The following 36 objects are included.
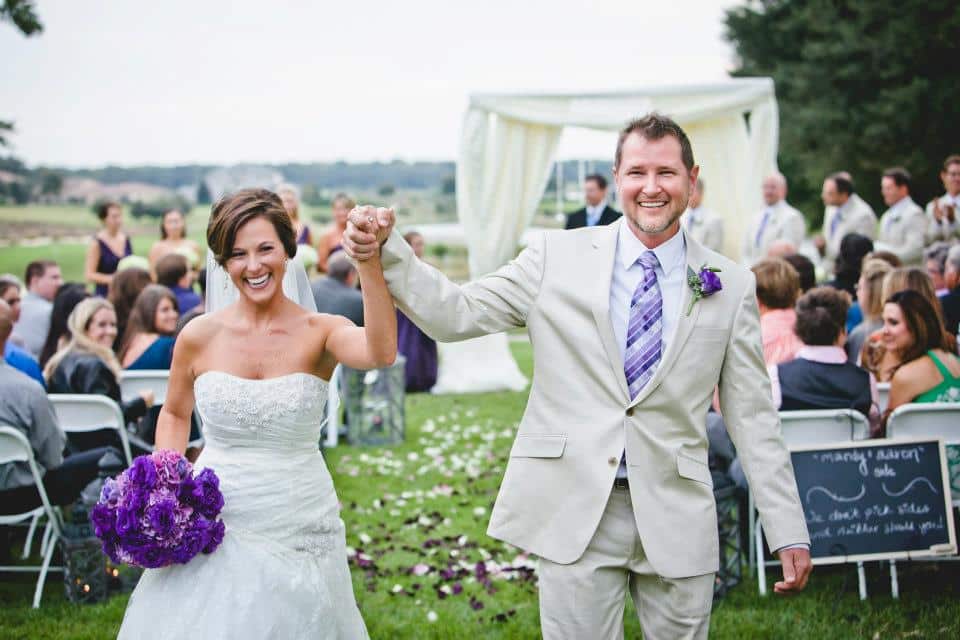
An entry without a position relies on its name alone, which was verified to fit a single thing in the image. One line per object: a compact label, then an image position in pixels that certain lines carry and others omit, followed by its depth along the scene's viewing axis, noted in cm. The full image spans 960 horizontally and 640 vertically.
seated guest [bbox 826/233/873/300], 823
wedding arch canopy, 1066
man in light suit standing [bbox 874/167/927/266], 934
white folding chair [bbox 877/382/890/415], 584
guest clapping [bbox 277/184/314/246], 994
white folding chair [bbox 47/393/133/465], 553
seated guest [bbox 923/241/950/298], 738
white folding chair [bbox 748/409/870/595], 510
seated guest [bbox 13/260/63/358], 829
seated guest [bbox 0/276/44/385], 584
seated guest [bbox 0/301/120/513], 495
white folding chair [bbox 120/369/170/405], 614
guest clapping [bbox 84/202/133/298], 1038
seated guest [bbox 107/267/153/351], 732
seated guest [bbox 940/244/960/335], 651
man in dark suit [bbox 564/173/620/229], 971
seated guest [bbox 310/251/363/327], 838
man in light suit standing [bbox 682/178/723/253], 1085
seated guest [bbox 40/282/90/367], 739
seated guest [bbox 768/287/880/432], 528
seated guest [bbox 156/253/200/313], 783
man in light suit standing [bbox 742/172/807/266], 1017
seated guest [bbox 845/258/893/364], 668
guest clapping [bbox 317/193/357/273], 1080
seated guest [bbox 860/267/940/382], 574
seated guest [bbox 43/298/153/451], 589
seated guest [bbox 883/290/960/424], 524
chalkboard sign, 480
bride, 297
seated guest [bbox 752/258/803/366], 599
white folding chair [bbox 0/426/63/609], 479
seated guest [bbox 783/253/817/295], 711
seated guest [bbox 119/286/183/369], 644
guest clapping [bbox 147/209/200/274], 1030
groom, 283
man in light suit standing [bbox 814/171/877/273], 988
